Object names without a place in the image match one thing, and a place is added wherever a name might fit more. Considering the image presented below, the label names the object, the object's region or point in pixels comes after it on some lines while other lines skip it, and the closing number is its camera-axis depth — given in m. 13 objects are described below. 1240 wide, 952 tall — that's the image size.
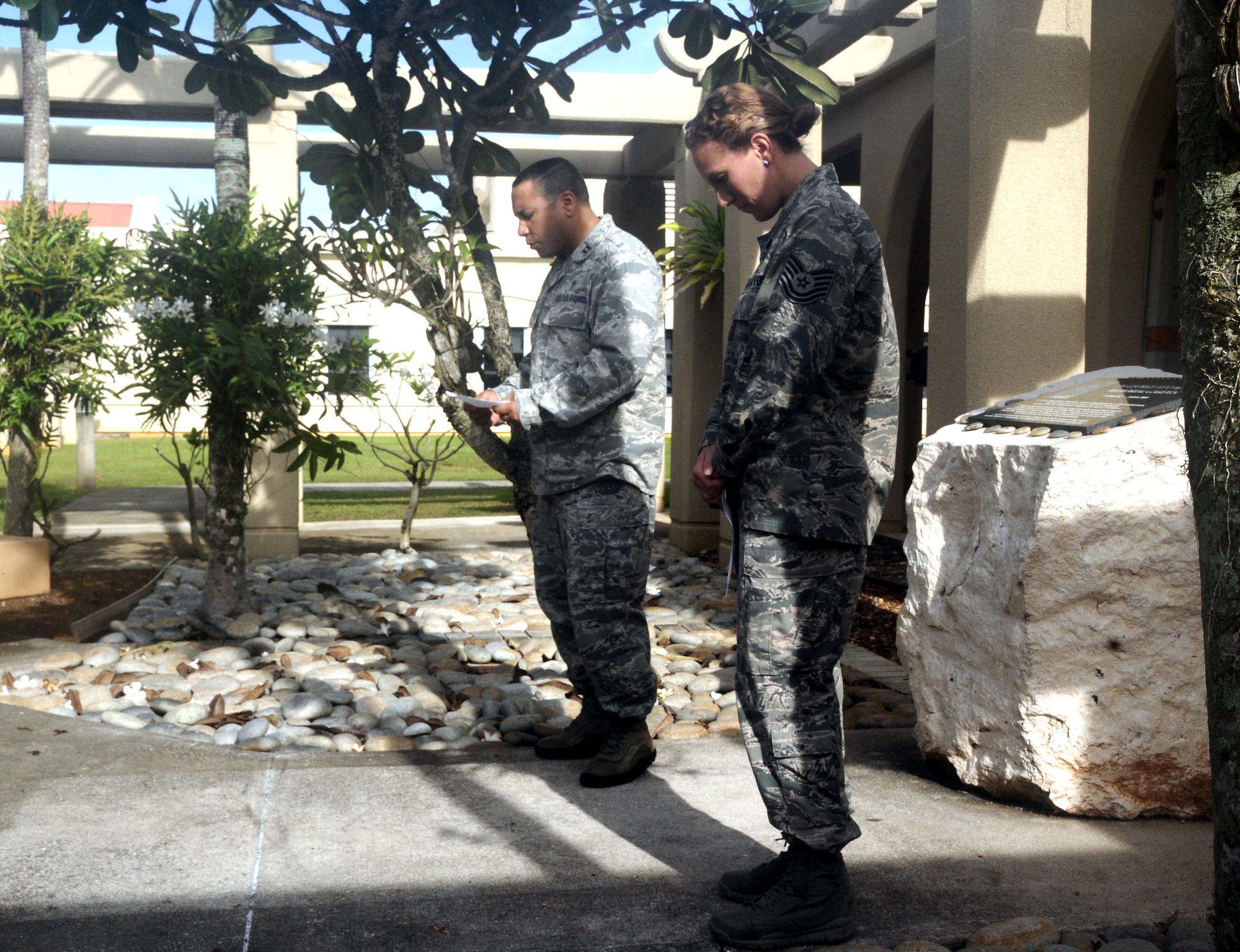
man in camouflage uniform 3.53
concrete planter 6.82
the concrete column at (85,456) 14.63
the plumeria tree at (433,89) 5.16
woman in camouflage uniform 2.45
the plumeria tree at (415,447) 7.21
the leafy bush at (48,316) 6.58
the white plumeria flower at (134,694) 4.68
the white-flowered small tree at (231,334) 5.59
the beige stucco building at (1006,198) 4.69
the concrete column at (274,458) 8.67
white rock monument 3.13
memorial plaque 3.25
